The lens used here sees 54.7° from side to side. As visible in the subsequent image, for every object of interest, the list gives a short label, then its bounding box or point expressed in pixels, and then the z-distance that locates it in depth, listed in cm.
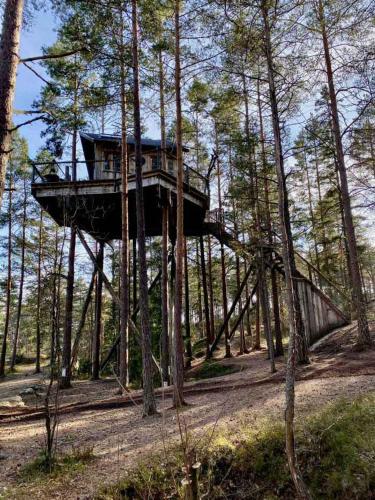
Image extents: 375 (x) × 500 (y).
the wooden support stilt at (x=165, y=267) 1139
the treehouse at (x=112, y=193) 1274
